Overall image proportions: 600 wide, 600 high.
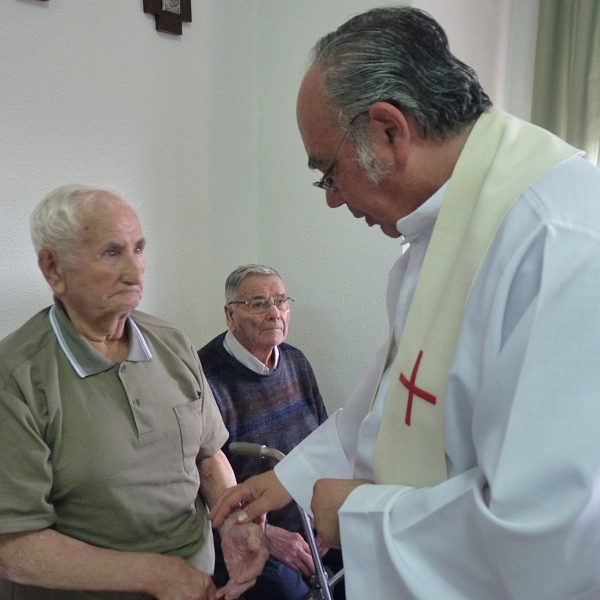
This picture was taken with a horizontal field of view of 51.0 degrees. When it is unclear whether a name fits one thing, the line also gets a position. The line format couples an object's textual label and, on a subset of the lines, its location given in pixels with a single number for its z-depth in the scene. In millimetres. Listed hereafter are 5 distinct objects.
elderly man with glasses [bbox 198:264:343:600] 1953
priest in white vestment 679
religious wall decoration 1935
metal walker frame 1416
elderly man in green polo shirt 1235
